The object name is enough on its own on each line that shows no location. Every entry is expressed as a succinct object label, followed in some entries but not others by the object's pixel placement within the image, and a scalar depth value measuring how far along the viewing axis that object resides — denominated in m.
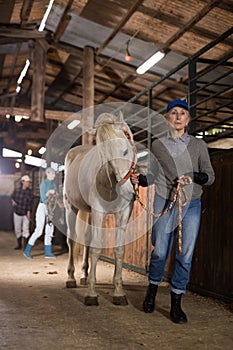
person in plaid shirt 8.77
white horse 3.43
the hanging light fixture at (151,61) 7.81
